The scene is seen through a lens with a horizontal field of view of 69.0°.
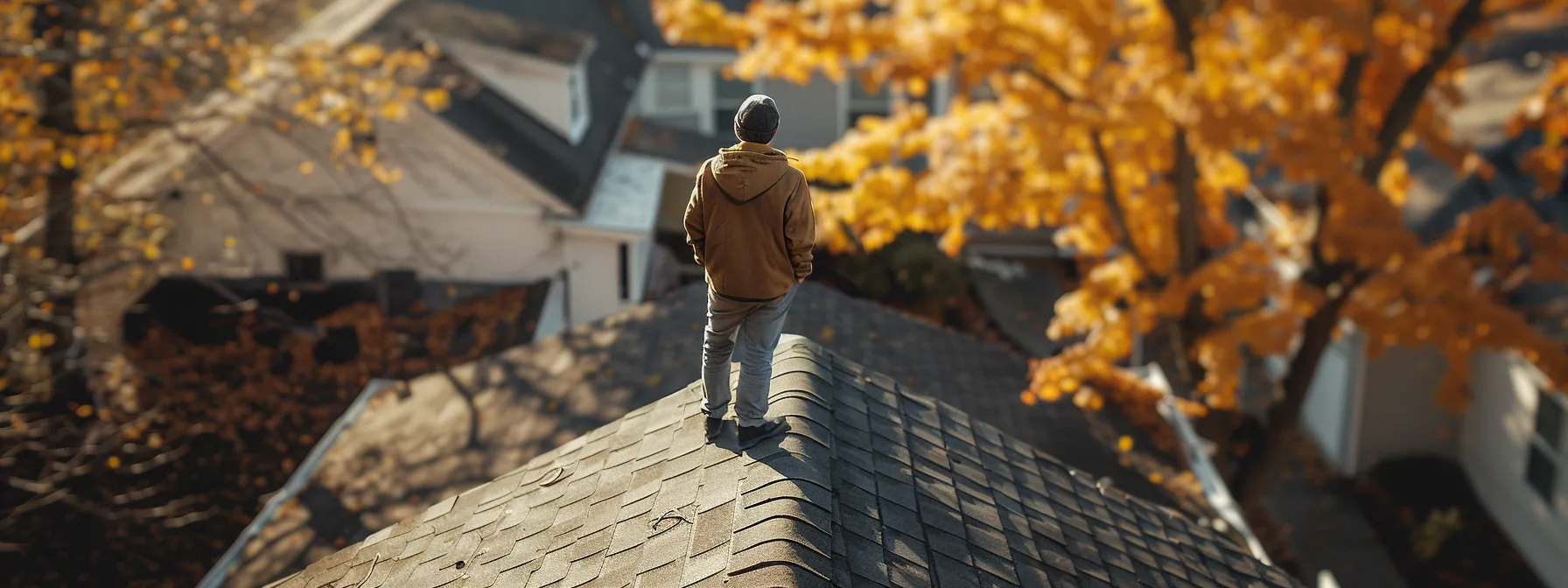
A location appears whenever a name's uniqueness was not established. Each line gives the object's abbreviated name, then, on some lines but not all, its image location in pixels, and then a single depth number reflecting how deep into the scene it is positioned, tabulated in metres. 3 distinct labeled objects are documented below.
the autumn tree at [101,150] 12.66
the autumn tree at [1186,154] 10.98
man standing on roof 4.79
